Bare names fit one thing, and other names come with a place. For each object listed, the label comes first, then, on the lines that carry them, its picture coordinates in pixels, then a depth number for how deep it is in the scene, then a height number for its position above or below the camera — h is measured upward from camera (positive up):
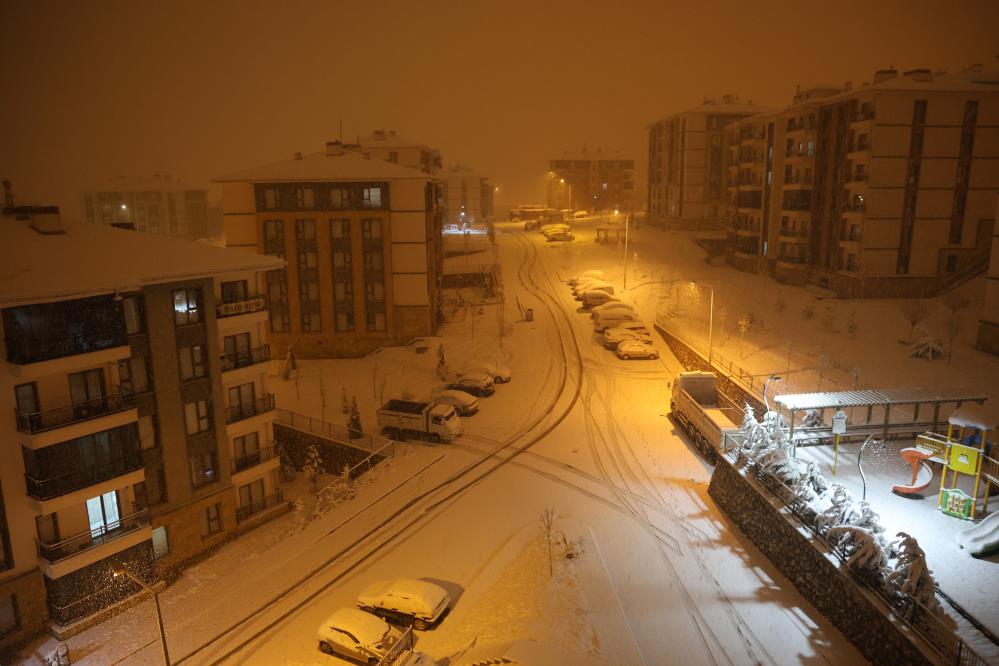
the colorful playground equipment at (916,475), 19.45 -7.88
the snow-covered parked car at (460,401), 32.66 -9.55
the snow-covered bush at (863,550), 15.64 -8.13
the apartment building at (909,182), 46.09 +1.42
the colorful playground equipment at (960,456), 18.14 -7.16
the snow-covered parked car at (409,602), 17.70 -10.58
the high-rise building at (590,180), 120.00 +4.00
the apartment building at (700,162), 79.88 +4.78
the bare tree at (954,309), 35.84 -6.33
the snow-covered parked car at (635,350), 40.00 -8.68
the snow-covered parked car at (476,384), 35.44 -9.49
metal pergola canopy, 22.02 -6.47
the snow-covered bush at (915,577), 14.25 -7.93
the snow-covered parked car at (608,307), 46.55 -7.15
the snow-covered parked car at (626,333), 42.00 -8.18
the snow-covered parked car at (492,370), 37.22 -9.24
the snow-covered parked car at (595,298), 51.47 -7.21
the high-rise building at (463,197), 103.56 +0.88
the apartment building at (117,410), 19.02 -6.52
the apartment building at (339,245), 44.00 -2.74
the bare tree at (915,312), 38.50 -6.31
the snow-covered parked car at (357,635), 16.77 -10.82
